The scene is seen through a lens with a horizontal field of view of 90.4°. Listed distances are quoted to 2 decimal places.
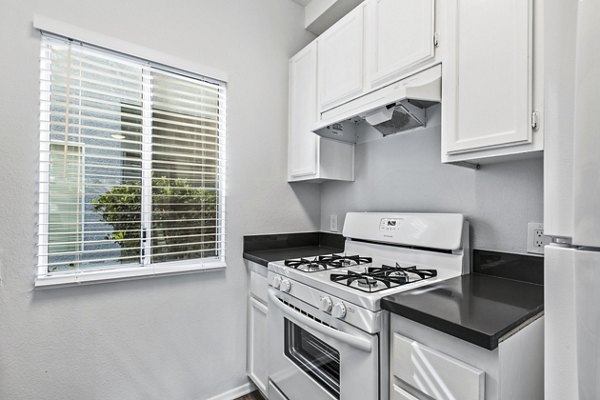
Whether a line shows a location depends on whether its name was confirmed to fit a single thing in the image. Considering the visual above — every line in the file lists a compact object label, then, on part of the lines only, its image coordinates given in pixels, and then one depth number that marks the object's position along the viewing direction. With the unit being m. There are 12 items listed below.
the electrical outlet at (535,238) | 1.23
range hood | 1.29
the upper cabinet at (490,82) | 1.02
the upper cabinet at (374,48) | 1.35
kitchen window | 1.46
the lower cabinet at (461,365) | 0.80
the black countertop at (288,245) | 1.95
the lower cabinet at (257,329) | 1.79
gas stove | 1.08
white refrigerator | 0.45
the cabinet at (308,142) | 1.98
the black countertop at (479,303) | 0.82
